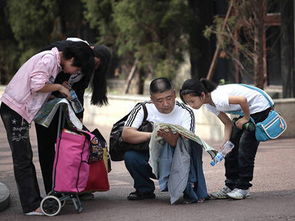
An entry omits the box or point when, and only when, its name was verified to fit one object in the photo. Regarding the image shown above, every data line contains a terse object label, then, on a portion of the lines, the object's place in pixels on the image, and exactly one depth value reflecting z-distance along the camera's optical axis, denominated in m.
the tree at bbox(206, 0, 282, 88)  26.05
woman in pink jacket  14.07
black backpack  15.11
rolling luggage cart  14.11
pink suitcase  14.09
